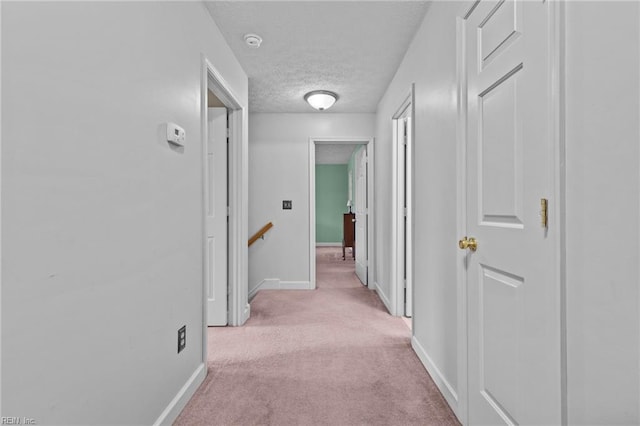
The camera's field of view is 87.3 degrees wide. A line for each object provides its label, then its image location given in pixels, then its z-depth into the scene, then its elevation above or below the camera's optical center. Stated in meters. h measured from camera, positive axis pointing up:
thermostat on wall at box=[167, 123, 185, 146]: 1.51 +0.38
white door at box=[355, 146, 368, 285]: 4.51 -0.01
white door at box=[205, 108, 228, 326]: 2.90 -0.07
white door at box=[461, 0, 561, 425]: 0.99 -0.03
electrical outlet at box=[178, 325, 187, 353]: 1.67 -0.63
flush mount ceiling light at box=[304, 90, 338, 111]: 3.43 +1.21
